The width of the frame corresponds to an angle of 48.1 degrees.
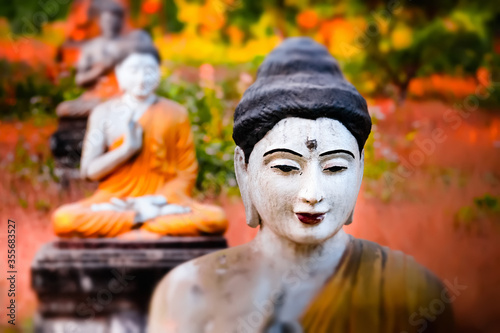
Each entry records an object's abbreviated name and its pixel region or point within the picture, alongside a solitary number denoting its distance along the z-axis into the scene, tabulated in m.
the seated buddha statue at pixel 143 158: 3.83
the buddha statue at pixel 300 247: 1.81
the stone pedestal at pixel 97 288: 3.57
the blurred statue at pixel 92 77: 4.97
